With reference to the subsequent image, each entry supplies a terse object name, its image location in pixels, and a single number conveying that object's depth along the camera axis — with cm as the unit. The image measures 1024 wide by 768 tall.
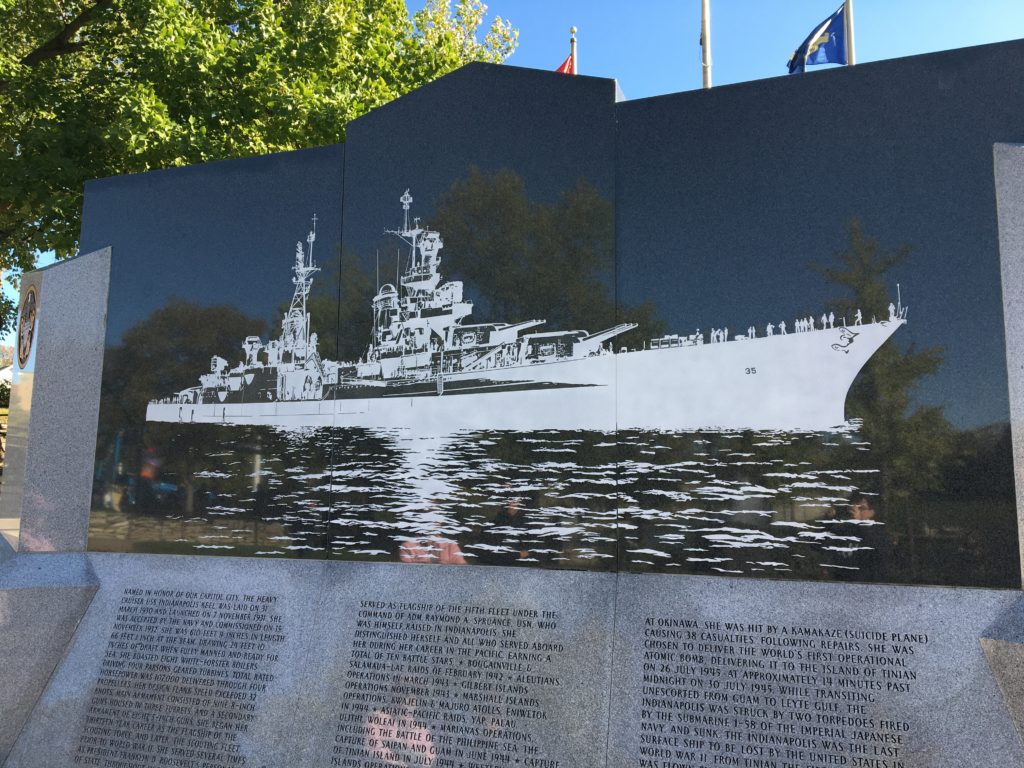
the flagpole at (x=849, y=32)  1493
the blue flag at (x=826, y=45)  1518
